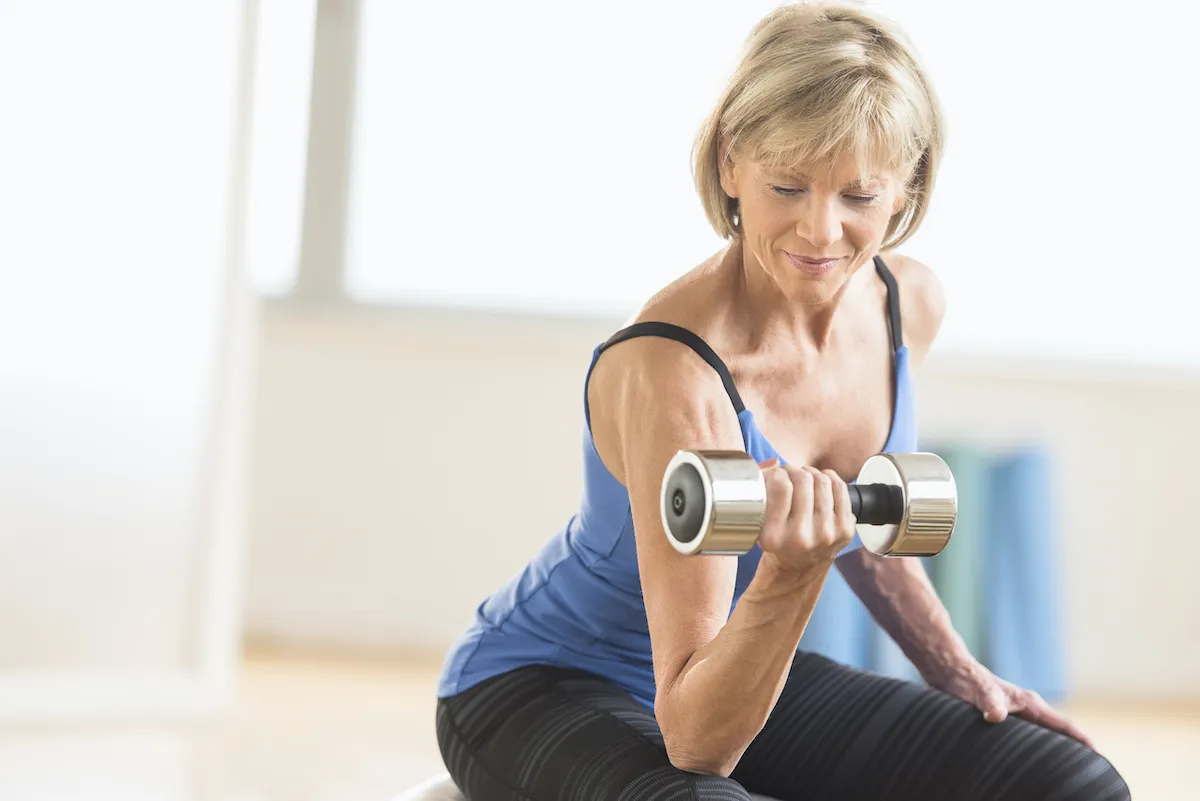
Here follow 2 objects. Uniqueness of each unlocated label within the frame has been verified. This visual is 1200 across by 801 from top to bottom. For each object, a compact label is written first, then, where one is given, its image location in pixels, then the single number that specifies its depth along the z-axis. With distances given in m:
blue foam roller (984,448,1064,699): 5.47
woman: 2.46
